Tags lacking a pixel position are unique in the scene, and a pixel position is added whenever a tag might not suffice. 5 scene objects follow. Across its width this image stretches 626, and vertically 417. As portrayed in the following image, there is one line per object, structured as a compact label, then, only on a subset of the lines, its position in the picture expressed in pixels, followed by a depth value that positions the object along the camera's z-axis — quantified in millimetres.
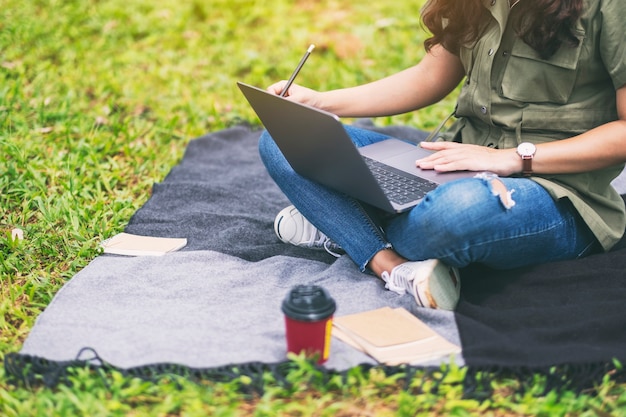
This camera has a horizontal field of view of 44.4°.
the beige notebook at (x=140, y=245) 2676
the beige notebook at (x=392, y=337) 2023
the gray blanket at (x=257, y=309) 2012
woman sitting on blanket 2166
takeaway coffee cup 1881
